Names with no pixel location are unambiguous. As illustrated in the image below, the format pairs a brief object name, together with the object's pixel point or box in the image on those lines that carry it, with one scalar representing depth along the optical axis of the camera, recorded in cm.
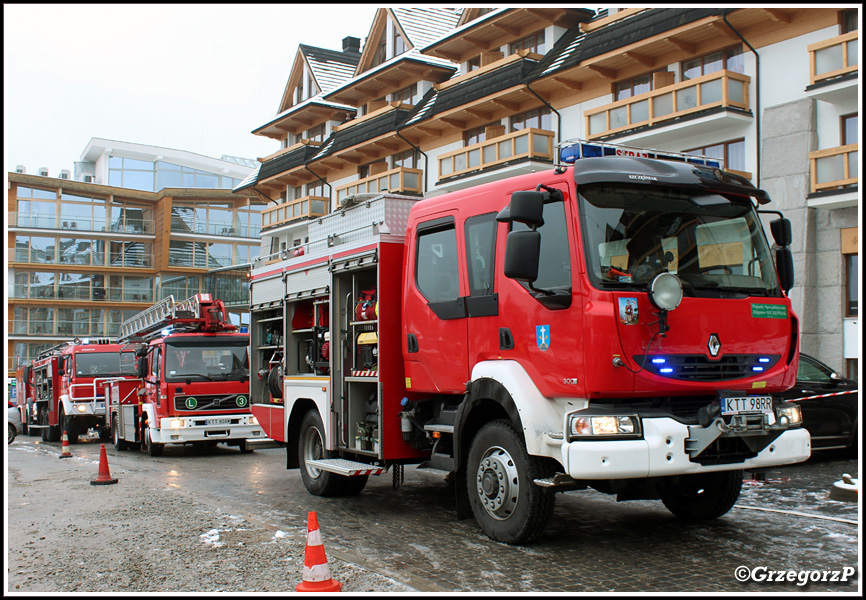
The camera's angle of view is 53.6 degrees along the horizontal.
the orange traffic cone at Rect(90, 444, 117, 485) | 1213
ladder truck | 1677
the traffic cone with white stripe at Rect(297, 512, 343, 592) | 556
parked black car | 1213
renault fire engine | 638
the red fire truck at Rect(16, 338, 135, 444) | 2214
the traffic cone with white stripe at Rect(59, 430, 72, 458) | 1777
